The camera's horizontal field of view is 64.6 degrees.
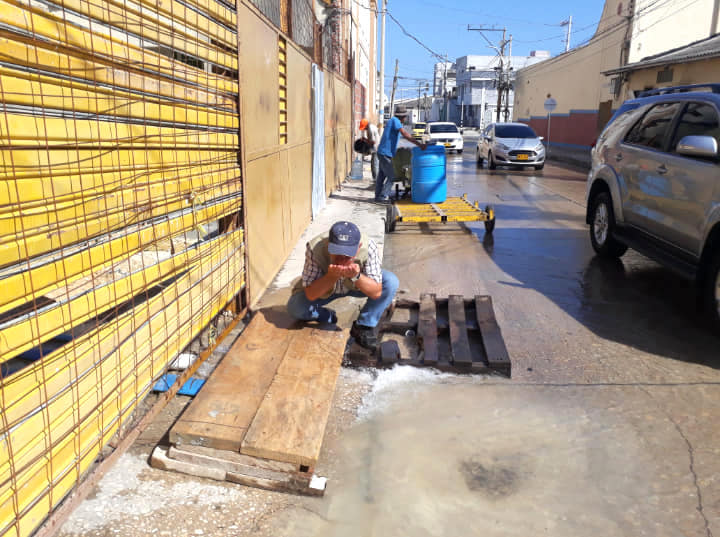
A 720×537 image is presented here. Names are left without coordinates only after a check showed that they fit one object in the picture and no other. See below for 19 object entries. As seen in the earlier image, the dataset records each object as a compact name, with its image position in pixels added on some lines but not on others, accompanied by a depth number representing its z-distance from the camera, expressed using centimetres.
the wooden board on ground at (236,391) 281
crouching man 342
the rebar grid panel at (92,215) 194
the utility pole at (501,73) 4952
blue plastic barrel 920
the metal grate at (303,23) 693
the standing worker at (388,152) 1011
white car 2714
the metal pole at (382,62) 2612
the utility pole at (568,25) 5856
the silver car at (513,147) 1883
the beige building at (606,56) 2203
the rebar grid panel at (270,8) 492
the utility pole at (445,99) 8171
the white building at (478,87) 6962
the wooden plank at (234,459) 270
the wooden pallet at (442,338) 398
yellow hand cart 817
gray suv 463
